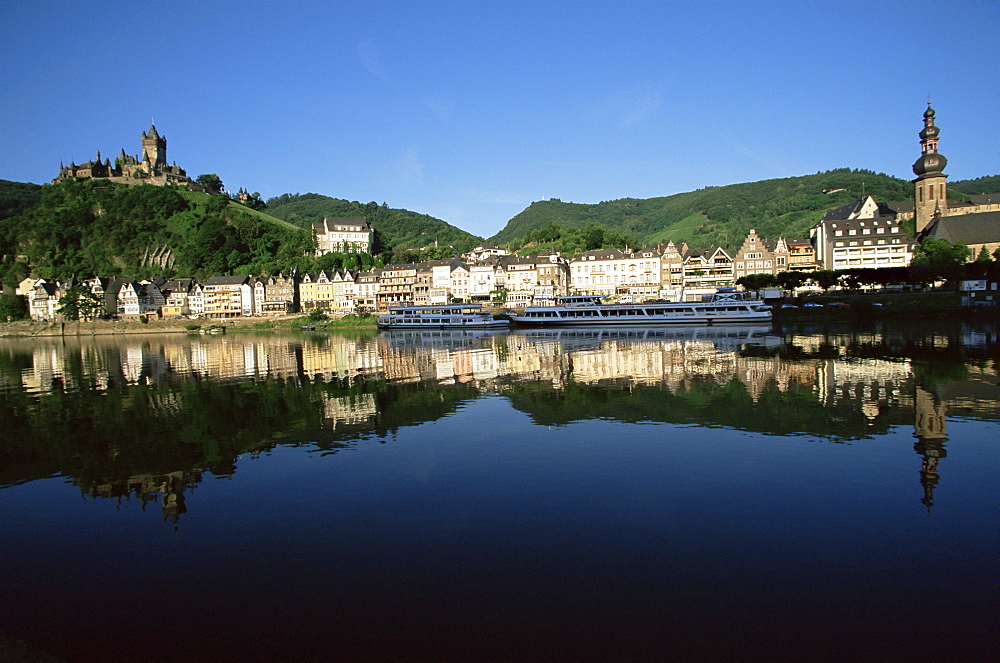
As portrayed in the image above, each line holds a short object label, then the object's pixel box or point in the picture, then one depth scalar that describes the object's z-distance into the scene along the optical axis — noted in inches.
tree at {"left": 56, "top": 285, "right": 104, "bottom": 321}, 4237.2
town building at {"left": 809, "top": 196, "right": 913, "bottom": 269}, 3523.6
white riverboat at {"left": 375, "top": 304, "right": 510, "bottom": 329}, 3100.4
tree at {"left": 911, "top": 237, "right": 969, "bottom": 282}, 2757.4
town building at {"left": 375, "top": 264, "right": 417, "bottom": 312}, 4315.9
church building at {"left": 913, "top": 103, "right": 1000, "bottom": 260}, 3198.8
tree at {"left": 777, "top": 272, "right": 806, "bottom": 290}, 3196.4
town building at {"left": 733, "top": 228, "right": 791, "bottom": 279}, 3794.3
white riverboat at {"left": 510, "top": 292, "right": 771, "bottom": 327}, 2642.5
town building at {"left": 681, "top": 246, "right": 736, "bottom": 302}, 3860.7
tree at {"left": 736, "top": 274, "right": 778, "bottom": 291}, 3299.7
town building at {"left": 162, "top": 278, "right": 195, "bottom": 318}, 4606.3
